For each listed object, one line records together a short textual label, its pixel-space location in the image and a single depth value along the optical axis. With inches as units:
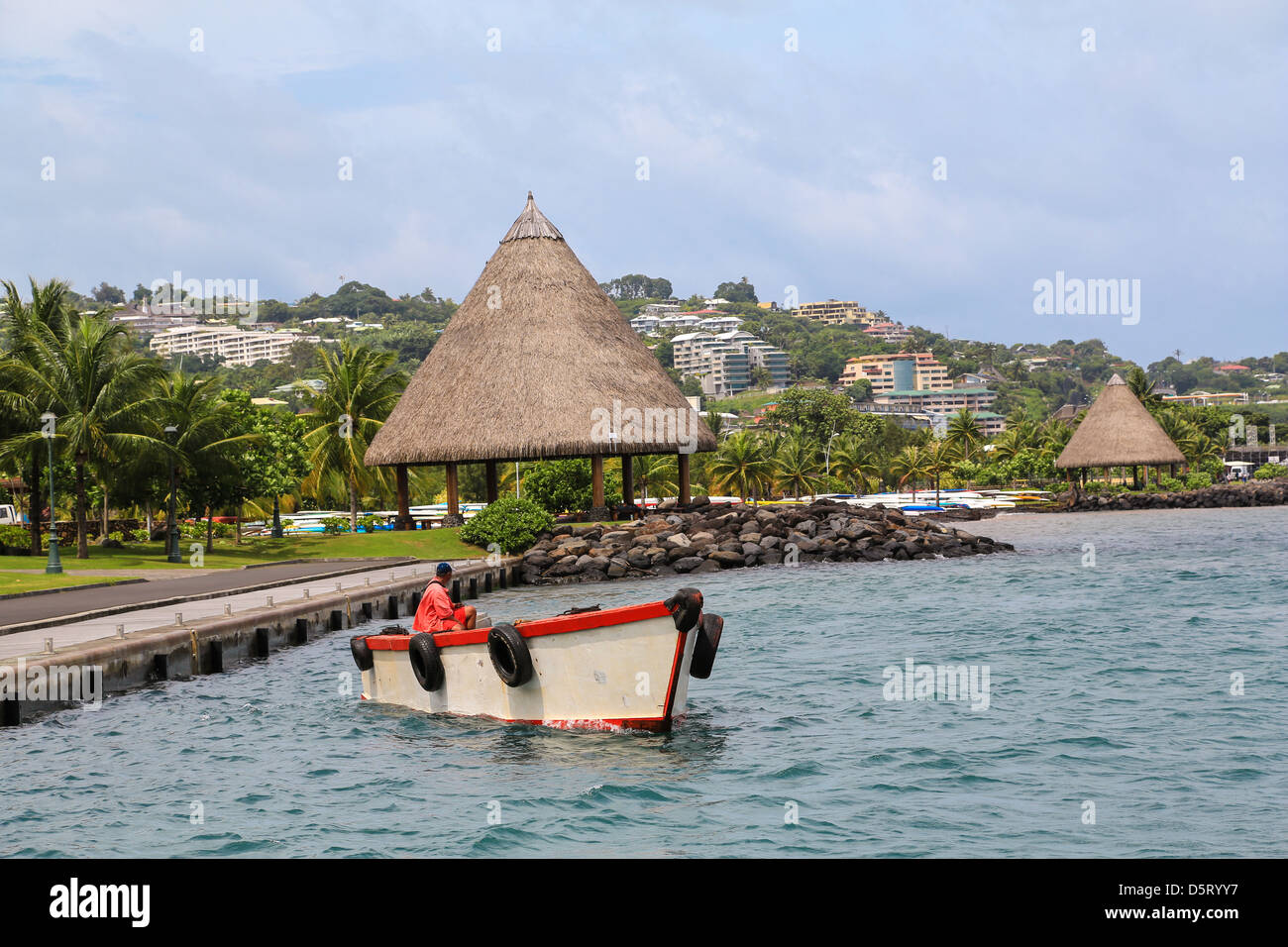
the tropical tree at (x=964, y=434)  5118.1
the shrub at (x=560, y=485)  2295.8
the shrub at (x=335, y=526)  2203.5
